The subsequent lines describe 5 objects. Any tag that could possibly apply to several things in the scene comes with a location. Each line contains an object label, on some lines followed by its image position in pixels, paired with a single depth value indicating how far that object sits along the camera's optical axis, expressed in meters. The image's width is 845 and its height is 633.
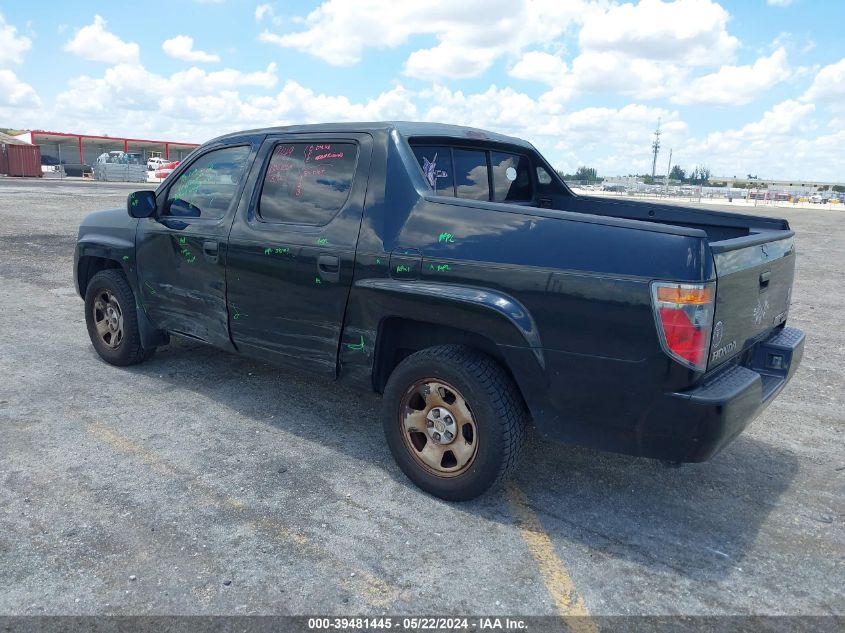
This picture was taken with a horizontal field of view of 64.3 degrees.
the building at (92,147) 60.28
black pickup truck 2.78
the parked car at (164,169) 48.41
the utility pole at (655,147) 124.44
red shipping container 41.50
